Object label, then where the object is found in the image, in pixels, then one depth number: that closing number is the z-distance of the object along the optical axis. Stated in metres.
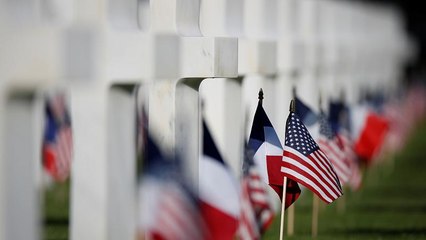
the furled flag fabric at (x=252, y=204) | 12.37
